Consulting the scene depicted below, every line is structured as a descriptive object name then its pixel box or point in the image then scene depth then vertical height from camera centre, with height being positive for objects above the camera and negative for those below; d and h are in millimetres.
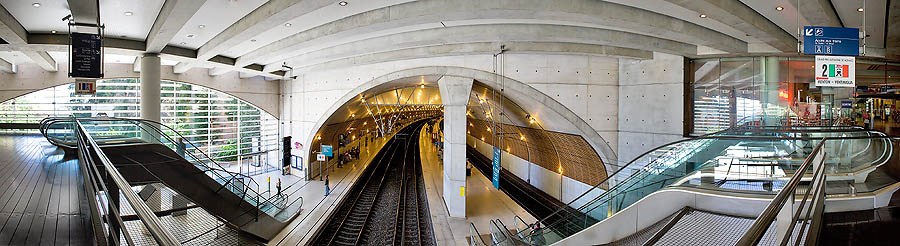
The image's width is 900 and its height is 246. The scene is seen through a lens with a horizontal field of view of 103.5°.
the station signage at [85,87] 9055 +891
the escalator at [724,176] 4609 -768
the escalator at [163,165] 7846 -983
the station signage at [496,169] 12468 -1670
